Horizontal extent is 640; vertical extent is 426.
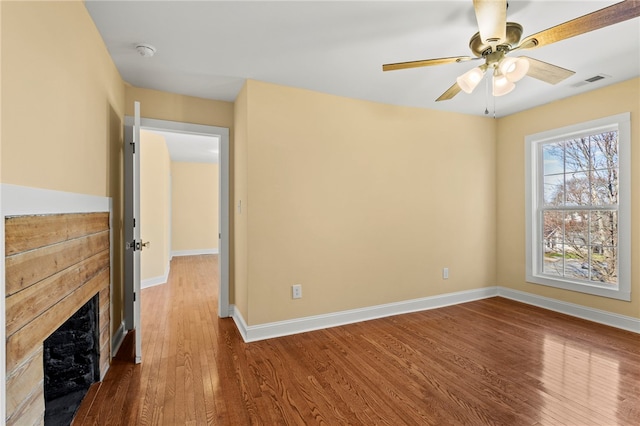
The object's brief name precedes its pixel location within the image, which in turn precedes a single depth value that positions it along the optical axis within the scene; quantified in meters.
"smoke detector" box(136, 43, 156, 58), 2.29
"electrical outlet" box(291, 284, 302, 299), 3.06
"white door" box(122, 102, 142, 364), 3.04
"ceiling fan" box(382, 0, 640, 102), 1.46
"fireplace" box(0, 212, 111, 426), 1.18
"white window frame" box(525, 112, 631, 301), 3.08
